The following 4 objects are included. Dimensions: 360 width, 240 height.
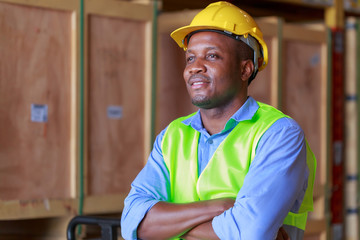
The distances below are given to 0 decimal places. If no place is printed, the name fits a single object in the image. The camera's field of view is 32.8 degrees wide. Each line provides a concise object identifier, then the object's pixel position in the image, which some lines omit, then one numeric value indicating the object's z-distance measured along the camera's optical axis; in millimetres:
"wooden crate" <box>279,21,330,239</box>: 5176
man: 2291
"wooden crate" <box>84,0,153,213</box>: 4160
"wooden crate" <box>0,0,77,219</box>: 3730
